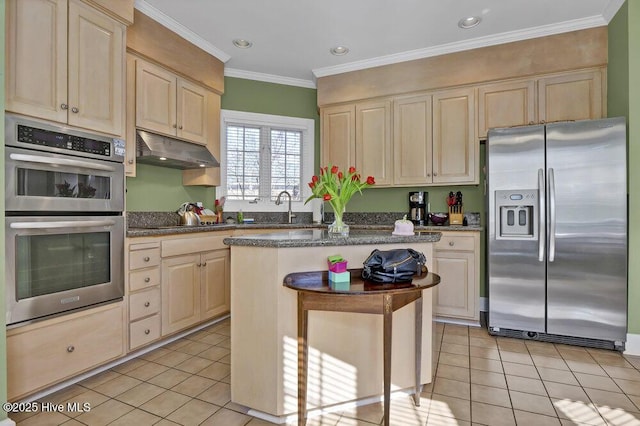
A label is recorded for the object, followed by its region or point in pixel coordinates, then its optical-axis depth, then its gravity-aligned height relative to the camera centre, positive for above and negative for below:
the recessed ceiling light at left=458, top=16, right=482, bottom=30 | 3.04 +1.73
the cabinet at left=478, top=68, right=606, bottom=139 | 3.11 +1.08
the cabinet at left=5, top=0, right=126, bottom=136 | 1.89 +0.91
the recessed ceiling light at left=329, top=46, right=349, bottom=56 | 3.59 +1.73
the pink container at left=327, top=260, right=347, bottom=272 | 1.70 -0.28
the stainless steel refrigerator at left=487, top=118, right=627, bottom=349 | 2.68 -0.17
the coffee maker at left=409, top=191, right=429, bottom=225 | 3.86 +0.06
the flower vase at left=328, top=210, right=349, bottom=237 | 2.13 -0.11
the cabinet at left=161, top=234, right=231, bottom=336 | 2.83 -0.64
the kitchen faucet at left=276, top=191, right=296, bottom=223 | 4.21 +0.10
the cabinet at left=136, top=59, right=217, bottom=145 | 2.89 +1.00
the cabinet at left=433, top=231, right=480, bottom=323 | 3.29 -0.62
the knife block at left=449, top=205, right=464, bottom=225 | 3.61 -0.04
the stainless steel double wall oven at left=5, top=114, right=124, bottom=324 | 1.85 -0.05
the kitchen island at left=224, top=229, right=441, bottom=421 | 1.79 -0.69
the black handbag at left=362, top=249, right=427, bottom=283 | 1.71 -0.28
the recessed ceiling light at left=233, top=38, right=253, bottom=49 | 3.41 +1.72
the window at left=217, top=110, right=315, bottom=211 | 4.11 +0.66
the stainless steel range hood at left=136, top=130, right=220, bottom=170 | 2.82 +0.53
